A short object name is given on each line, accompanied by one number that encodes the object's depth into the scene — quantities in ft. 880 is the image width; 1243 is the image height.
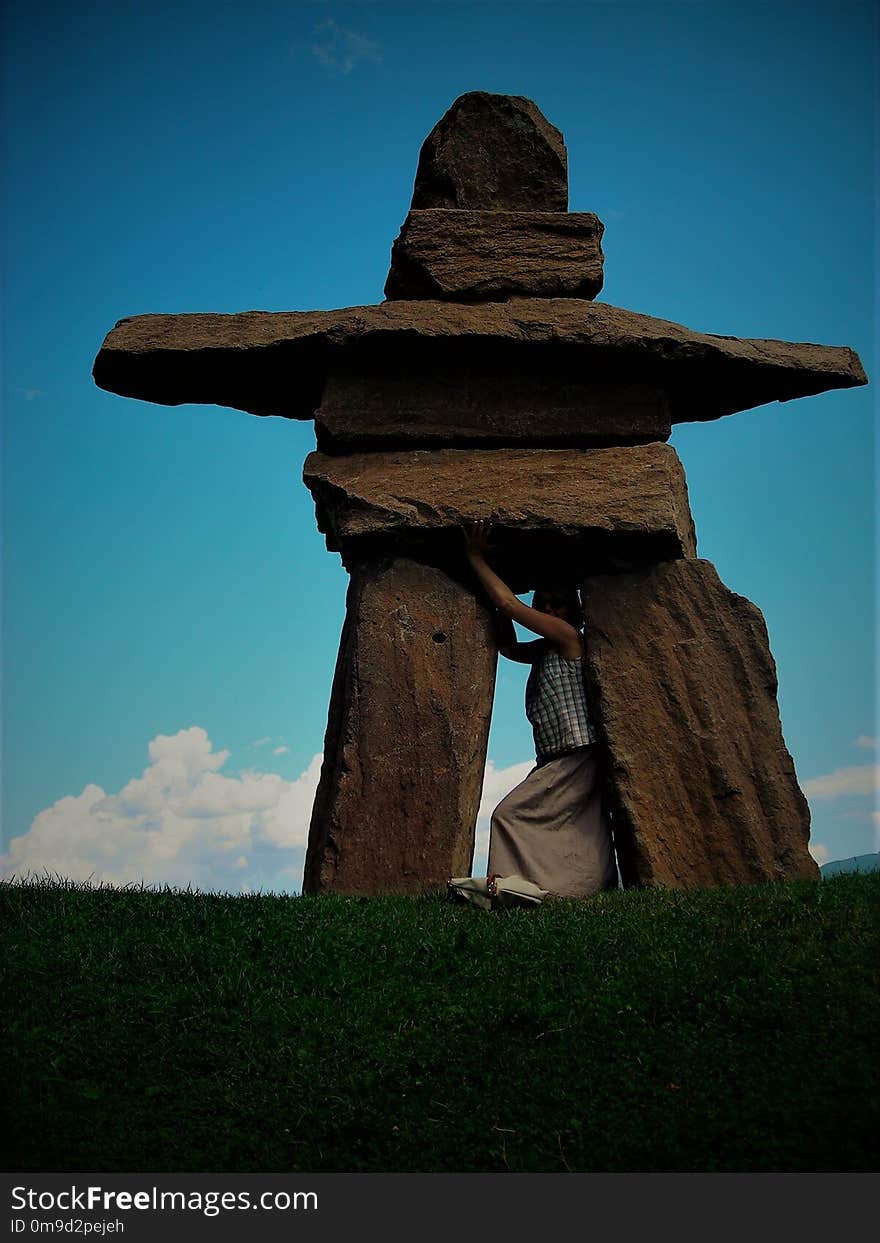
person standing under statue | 28.43
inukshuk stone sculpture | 27.99
